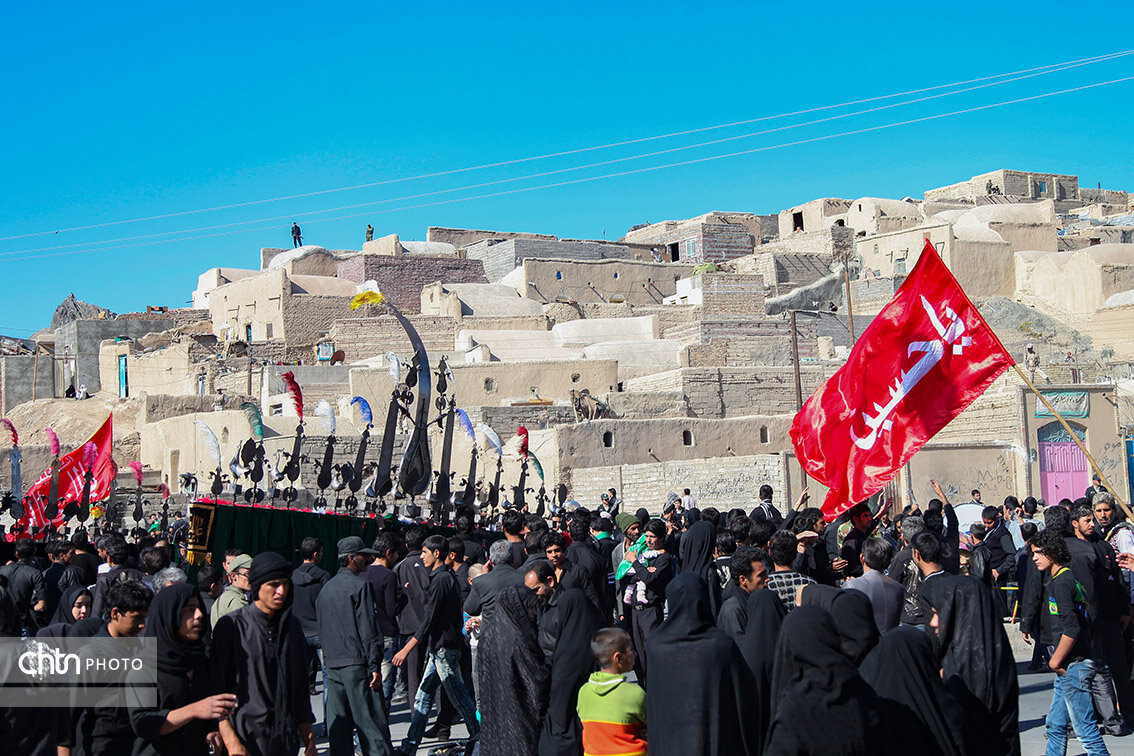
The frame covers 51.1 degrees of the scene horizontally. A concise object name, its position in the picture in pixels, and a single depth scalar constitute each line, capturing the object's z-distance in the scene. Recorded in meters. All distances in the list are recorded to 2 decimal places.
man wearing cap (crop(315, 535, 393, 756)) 6.64
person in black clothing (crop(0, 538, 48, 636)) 8.05
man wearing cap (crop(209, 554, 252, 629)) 6.15
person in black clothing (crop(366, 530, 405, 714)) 8.26
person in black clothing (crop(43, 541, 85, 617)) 8.45
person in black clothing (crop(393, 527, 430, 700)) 8.48
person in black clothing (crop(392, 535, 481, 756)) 7.55
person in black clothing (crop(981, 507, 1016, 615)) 10.41
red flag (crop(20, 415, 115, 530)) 16.67
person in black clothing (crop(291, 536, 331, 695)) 8.12
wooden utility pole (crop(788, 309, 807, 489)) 25.95
